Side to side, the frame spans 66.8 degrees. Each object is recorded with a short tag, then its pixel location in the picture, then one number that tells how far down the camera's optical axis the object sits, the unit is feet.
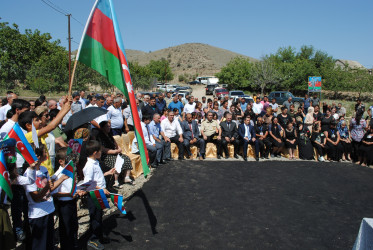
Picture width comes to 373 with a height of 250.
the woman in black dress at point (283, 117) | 35.04
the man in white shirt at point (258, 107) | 43.11
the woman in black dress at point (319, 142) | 33.67
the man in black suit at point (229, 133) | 32.89
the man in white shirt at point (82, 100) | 34.59
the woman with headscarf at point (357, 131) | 32.58
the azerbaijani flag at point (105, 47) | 12.46
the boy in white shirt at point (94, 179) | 12.71
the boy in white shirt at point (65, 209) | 11.86
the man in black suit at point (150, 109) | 34.20
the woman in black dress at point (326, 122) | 34.30
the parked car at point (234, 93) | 101.13
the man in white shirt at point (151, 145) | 27.27
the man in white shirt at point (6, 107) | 21.30
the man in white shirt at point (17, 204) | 13.50
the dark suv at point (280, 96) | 91.15
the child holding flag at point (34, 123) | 12.54
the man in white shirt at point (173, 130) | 31.12
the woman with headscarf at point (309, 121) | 35.96
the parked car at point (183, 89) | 137.73
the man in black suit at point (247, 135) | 32.65
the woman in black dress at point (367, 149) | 31.50
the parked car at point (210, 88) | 137.17
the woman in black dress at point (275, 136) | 33.42
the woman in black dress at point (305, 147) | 33.78
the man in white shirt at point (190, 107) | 40.73
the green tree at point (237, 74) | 170.57
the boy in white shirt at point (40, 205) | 10.75
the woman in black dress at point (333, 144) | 33.45
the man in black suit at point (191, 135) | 31.94
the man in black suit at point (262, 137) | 33.27
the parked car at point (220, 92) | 113.50
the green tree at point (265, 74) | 147.54
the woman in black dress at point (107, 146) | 17.39
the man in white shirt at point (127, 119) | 31.68
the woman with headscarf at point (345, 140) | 33.96
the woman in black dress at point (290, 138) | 33.65
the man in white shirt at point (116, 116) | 28.27
